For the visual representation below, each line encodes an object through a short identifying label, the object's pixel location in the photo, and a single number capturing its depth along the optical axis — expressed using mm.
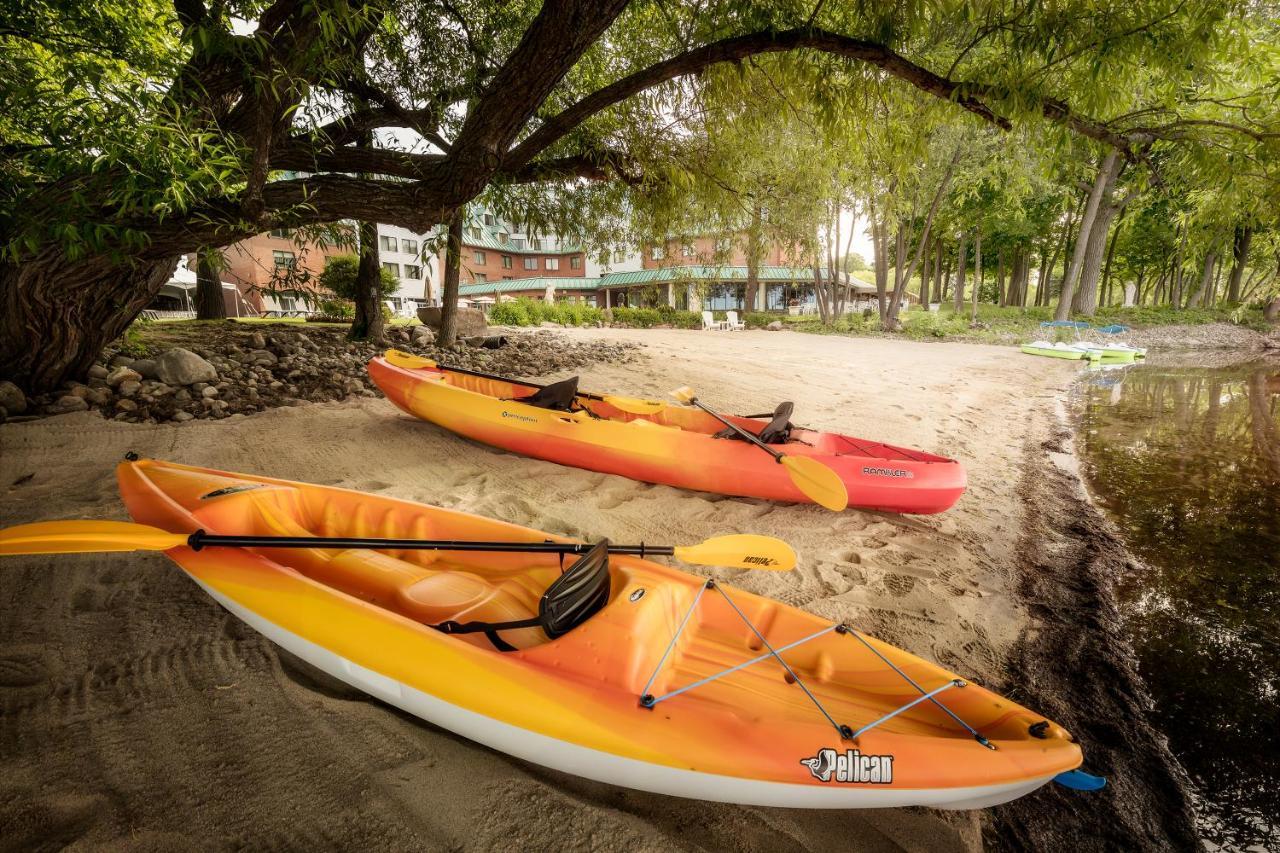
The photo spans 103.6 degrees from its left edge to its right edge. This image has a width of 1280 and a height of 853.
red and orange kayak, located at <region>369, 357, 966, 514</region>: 4012
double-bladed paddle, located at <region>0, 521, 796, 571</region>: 2008
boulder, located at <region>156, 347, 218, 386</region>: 5500
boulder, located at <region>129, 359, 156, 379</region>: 5570
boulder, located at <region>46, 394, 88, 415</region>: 4578
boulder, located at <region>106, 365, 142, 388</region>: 5164
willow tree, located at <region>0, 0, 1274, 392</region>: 2828
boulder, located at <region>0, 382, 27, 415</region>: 4387
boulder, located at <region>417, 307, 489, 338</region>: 12133
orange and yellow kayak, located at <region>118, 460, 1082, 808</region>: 1553
